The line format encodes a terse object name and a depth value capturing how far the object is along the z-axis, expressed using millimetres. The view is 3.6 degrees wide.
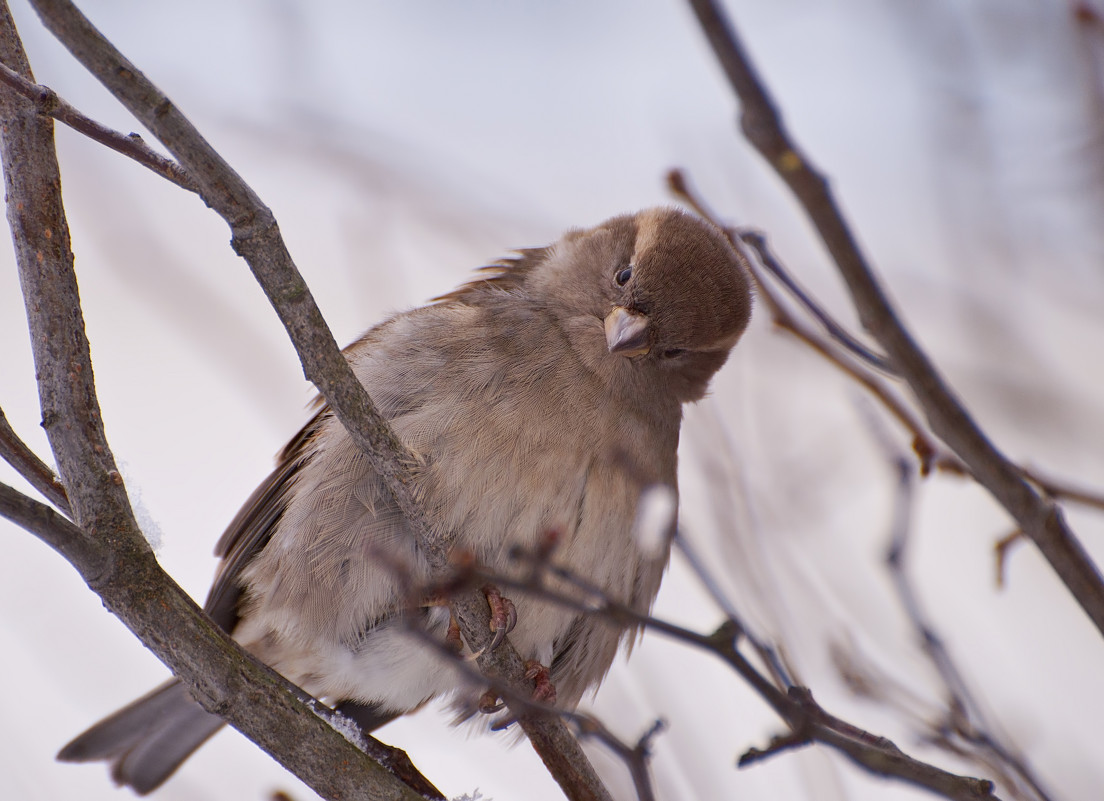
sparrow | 2800
